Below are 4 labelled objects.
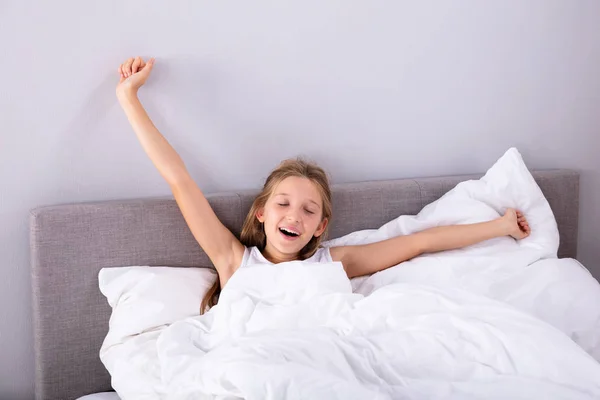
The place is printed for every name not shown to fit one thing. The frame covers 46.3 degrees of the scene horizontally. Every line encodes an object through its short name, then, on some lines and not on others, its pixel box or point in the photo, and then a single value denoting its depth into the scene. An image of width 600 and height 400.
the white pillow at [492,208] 2.12
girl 1.86
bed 1.80
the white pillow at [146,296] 1.76
